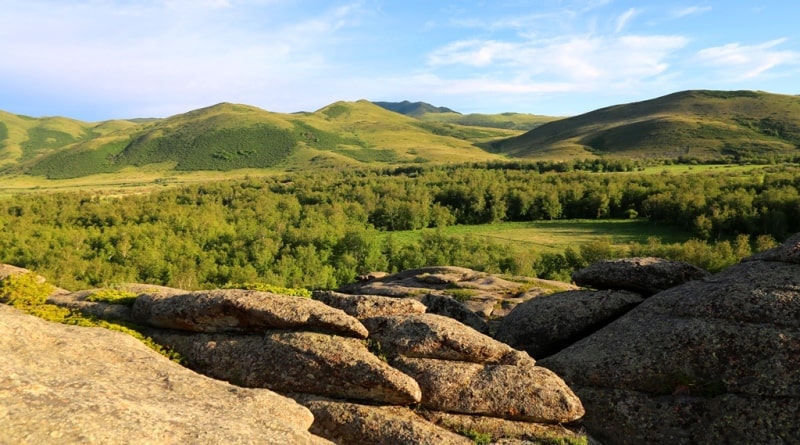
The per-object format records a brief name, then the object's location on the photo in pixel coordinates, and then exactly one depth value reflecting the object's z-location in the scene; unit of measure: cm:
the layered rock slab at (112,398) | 1107
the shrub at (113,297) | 2400
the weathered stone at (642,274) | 2655
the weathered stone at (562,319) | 2494
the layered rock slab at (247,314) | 1964
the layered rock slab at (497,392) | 1798
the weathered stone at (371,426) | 1655
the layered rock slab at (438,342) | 1972
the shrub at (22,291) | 2252
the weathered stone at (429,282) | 4378
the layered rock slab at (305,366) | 1794
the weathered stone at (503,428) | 1719
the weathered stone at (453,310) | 3011
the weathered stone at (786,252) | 2183
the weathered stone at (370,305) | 2206
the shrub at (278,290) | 2606
